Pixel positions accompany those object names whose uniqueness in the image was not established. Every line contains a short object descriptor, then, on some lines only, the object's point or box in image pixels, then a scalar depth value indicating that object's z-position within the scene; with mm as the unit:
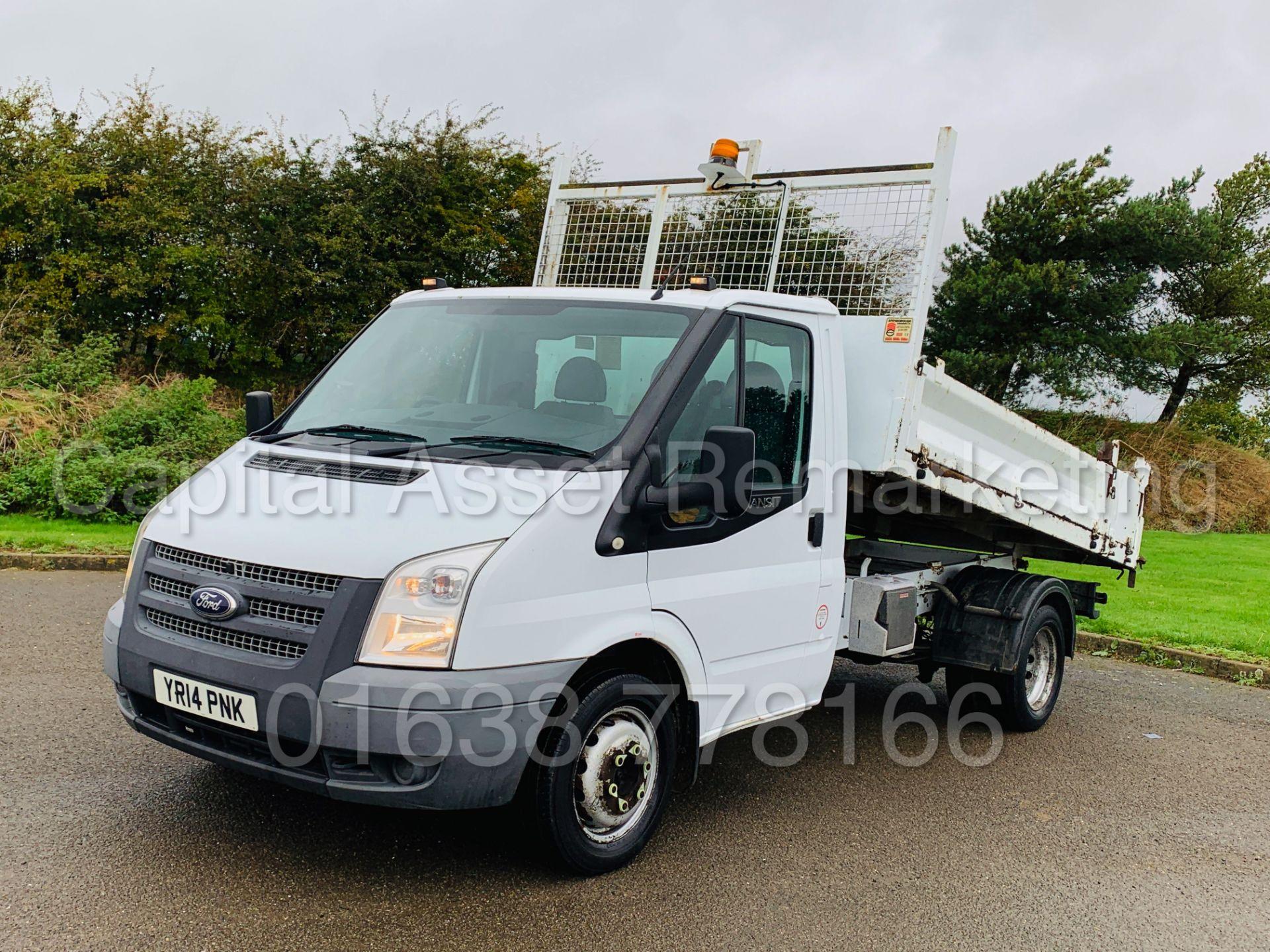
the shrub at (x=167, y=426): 13812
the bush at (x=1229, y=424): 28500
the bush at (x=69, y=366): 15125
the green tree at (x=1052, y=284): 27312
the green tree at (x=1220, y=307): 28781
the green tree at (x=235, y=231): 19625
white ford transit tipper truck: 3564
